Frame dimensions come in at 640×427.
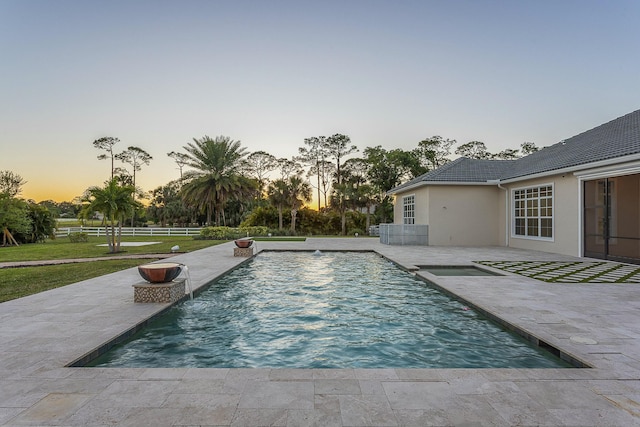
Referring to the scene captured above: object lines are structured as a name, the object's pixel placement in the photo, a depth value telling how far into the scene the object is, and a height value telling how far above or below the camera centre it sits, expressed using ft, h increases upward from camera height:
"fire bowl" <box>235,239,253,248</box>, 40.91 -2.93
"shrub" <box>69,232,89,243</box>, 70.95 -4.13
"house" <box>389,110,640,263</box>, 38.55 +3.00
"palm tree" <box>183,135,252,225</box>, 99.76 +13.95
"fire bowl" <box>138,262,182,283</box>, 19.35 -3.09
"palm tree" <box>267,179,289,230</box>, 102.12 +7.37
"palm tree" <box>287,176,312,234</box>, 102.94 +7.55
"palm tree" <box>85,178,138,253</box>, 51.13 +2.59
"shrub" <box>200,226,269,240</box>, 74.13 -3.19
